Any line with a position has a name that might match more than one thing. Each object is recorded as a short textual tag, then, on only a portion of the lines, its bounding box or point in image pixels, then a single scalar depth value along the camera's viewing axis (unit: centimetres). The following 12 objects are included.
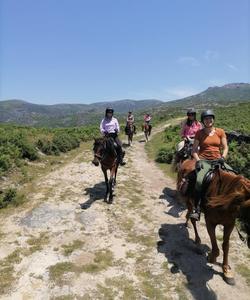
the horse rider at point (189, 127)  877
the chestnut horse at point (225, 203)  442
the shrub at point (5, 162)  1029
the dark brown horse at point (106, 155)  829
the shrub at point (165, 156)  1381
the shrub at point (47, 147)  1439
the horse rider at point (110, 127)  877
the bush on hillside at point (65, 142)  1567
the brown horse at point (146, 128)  2129
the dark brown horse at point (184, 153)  849
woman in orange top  588
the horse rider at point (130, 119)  1870
